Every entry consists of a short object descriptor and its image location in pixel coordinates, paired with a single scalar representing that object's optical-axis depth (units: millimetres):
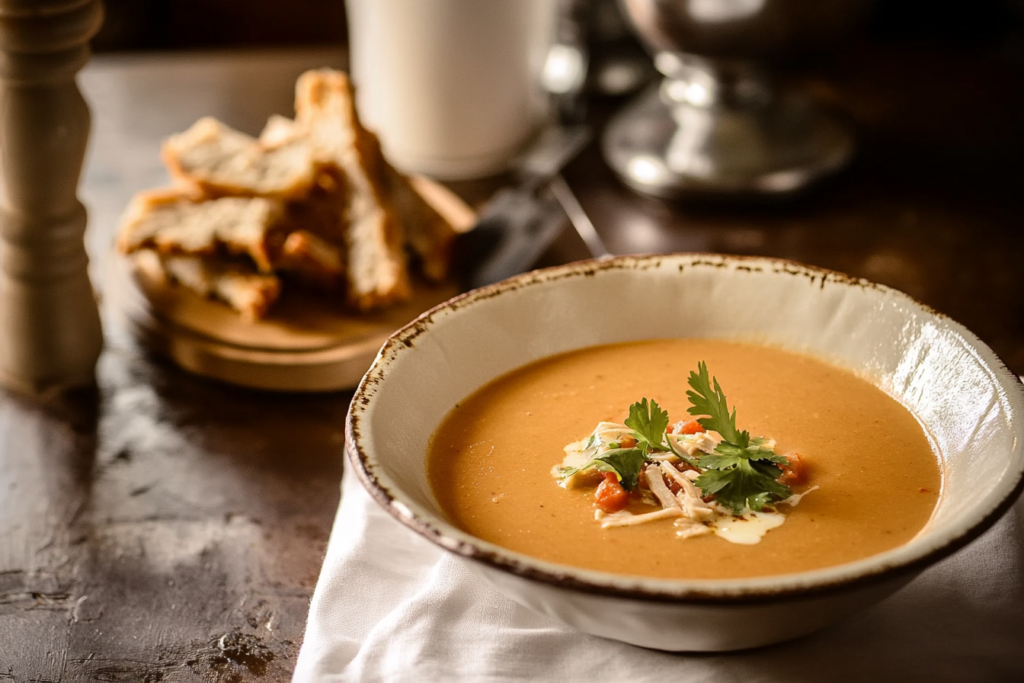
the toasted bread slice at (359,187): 1040
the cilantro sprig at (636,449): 836
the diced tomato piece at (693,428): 869
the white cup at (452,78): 1145
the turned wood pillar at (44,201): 952
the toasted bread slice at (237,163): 1057
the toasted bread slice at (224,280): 1033
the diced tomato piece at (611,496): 832
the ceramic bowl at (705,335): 763
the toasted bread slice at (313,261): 1028
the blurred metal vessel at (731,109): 1124
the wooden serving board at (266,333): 1011
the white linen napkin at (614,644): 815
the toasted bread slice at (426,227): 1068
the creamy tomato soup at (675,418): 817
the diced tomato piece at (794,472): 845
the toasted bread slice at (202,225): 1033
